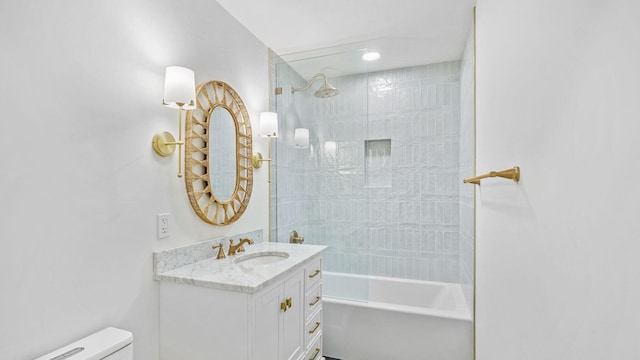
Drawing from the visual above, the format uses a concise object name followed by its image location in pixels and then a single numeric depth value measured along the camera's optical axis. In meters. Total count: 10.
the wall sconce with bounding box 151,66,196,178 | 1.43
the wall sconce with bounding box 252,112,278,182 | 2.32
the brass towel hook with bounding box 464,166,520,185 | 1.05
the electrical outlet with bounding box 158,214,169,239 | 1.51
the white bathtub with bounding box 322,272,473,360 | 2.18
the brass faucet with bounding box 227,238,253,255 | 1.93
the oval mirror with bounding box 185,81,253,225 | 1.73
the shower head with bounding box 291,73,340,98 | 2.61
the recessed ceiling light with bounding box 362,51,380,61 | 2.75
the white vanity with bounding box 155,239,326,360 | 1.35
